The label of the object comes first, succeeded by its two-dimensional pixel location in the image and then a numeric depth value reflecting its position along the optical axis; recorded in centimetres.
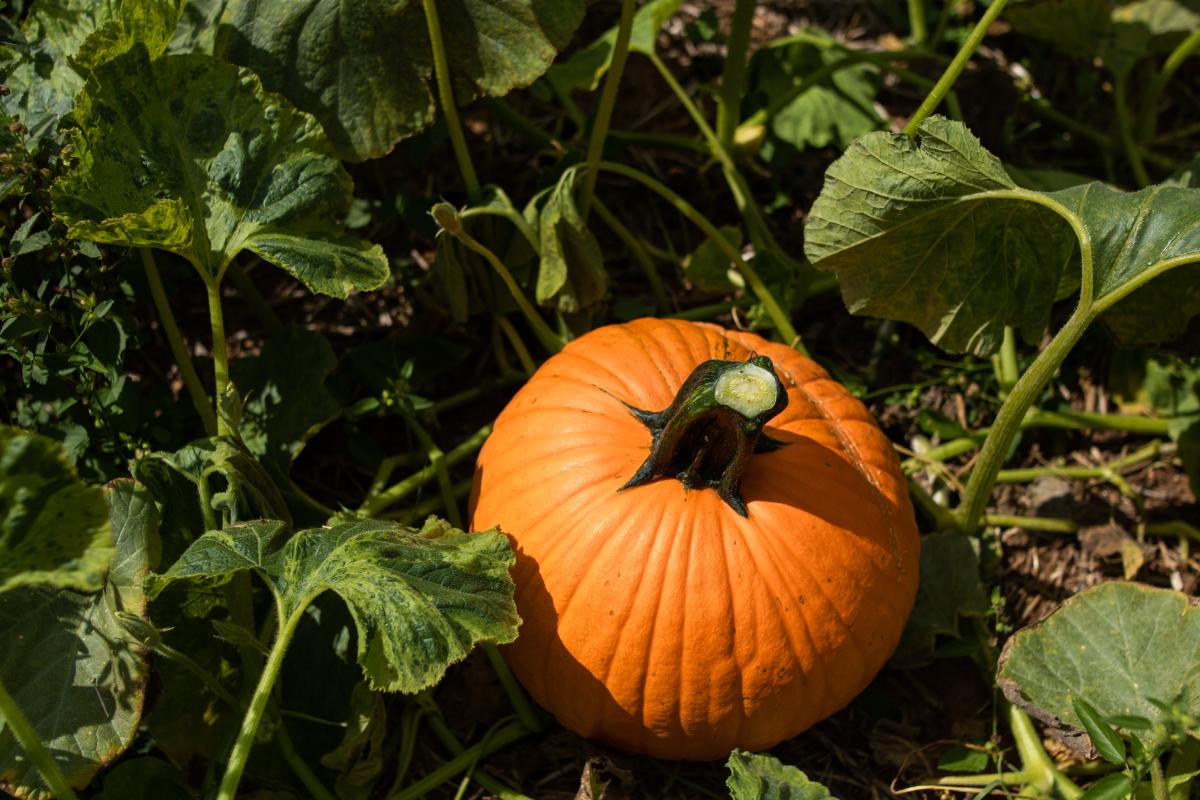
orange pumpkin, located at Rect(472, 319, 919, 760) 187
